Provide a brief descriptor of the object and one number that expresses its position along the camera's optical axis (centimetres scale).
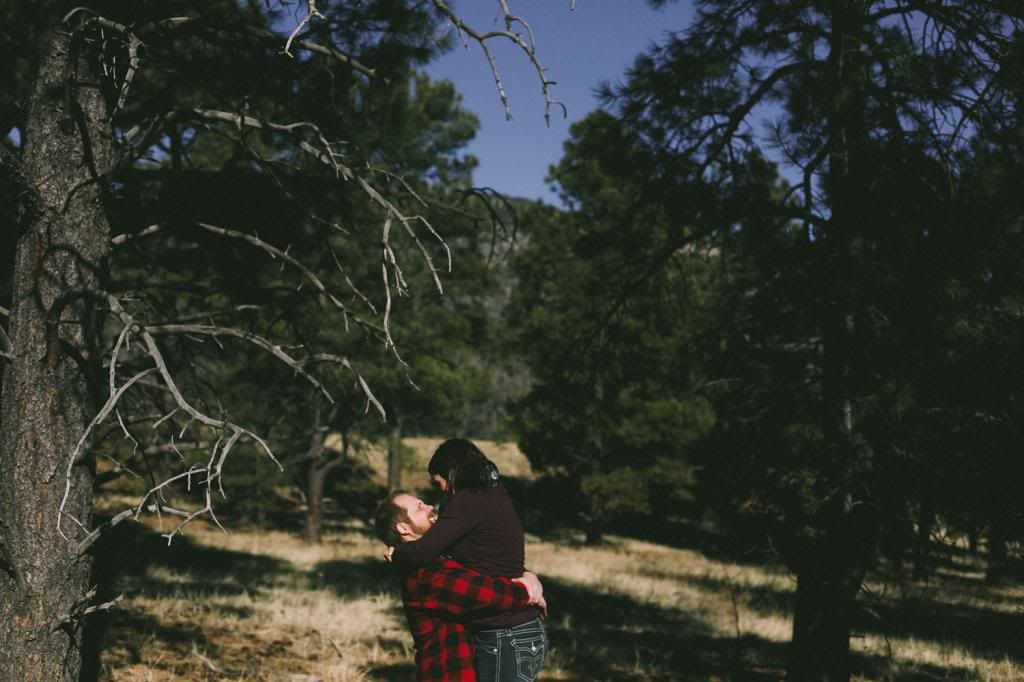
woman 353
